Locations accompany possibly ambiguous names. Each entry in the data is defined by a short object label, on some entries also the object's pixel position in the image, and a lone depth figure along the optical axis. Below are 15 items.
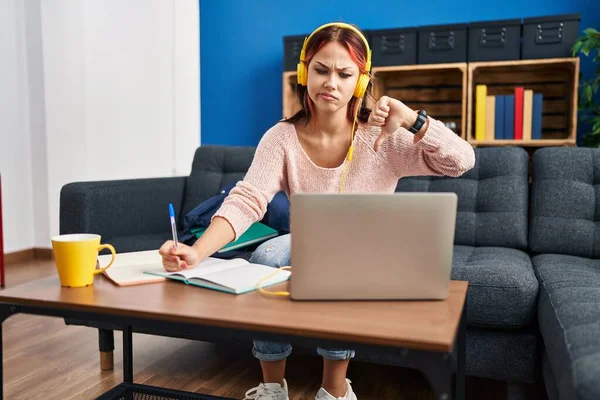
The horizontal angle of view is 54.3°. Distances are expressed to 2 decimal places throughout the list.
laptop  0.83
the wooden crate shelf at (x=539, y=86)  3.12
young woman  1.18
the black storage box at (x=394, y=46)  3.27
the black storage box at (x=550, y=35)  3.00
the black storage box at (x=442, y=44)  3.19
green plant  2.80
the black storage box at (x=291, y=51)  3.46
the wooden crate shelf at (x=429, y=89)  3.51
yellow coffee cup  0.95
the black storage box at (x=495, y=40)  3.09
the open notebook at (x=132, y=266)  0.99
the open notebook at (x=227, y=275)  0.94
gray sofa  1.25
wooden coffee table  0.71
